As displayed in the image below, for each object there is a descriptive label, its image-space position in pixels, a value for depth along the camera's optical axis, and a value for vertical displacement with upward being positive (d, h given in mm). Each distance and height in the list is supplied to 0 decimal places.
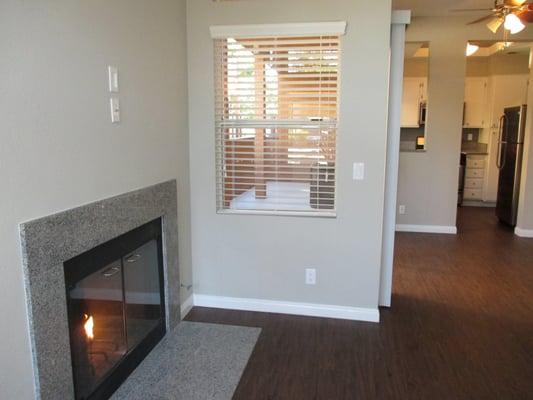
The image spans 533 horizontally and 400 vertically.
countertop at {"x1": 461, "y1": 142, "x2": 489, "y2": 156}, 7410 -232
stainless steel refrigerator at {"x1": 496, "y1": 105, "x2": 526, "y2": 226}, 5703 -343
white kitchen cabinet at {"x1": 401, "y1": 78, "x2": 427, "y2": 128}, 7539 +630
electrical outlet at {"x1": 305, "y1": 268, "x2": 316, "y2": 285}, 3184 -1036
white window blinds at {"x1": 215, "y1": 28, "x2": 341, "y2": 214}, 2971 +88
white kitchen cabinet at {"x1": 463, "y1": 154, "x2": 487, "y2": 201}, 7426 -704
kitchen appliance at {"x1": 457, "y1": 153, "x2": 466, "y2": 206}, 7402 -675
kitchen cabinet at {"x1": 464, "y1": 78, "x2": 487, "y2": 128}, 7441 +593
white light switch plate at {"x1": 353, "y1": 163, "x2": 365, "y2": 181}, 2977 -247
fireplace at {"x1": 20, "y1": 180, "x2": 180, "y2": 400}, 1681 -757
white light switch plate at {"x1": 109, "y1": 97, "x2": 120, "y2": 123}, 2139 +123
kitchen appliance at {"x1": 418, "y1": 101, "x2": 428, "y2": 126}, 7535 +368
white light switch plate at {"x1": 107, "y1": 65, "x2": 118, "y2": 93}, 2115 +272
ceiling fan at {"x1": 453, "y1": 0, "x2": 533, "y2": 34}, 3717 +1075
